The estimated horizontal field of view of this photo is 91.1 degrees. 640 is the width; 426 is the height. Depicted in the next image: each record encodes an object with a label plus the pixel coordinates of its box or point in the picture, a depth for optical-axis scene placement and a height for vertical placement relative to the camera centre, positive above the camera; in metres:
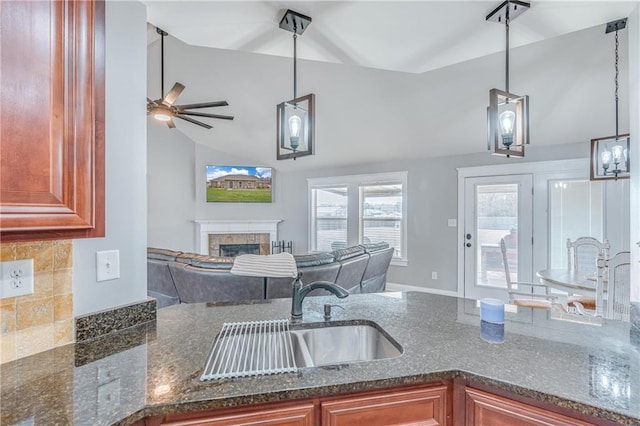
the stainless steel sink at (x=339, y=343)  1.39 -0.60
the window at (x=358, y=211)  5.39 +0.02
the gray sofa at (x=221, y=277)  2.80 -0.61
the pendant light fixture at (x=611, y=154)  2.42 +0.47
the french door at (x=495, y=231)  4.21 -0.26
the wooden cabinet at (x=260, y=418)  0.84 -0.57
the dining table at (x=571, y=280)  2.57 -0.60
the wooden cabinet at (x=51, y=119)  0.70 +0.22
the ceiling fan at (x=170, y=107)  3.26 +1.14
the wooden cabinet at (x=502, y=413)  0.87 -0.59
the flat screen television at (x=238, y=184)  6.36 +0.57
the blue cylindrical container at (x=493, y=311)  1.30 -0.41
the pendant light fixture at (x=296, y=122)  1.72 +0.52
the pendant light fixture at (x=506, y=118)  1.59 +0.49
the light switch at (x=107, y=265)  1.24 -0.22
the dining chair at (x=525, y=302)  2.98 -0.89
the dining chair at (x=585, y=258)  2.79 -0.52
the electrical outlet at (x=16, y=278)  0.99 -0.22
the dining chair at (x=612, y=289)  2.44 -0.62
